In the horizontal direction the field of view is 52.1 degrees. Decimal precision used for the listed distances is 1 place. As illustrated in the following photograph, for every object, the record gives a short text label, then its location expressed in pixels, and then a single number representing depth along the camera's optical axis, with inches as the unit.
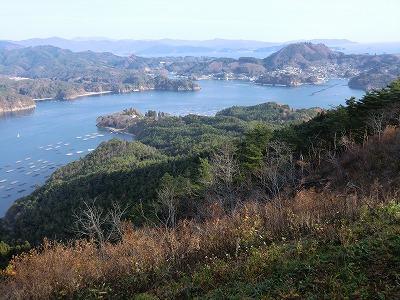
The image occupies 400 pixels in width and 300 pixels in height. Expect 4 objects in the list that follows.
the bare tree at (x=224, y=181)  359.4
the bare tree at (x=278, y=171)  355.6
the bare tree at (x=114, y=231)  325.7
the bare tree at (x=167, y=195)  444.3
